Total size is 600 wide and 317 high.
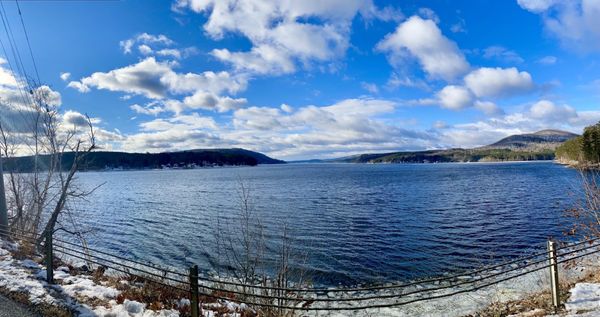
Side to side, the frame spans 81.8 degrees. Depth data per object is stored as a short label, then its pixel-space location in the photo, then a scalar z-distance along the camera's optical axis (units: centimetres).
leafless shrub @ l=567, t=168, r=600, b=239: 1261
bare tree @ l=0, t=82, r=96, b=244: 1786
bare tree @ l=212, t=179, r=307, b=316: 1073
